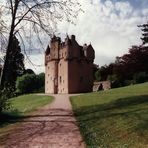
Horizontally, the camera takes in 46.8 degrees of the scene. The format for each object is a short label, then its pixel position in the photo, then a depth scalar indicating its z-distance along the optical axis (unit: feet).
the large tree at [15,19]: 38.49
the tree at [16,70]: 115.89
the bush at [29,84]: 104.52
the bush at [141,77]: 88.30
